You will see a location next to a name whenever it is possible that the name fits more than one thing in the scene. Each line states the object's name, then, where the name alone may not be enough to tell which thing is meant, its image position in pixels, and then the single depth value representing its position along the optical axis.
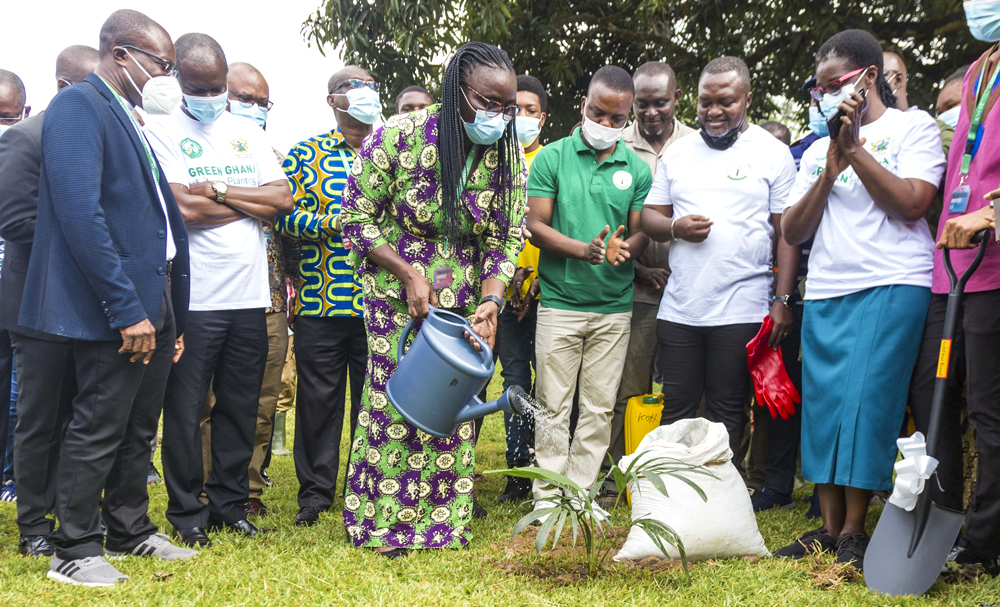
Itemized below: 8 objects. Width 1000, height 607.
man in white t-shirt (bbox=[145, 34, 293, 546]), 3.68
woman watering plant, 3.46
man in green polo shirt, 4.27
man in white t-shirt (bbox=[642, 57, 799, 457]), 3.97
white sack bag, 3.34
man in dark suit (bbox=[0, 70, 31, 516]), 4.98
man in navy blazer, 2.98
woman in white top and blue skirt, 3.23
